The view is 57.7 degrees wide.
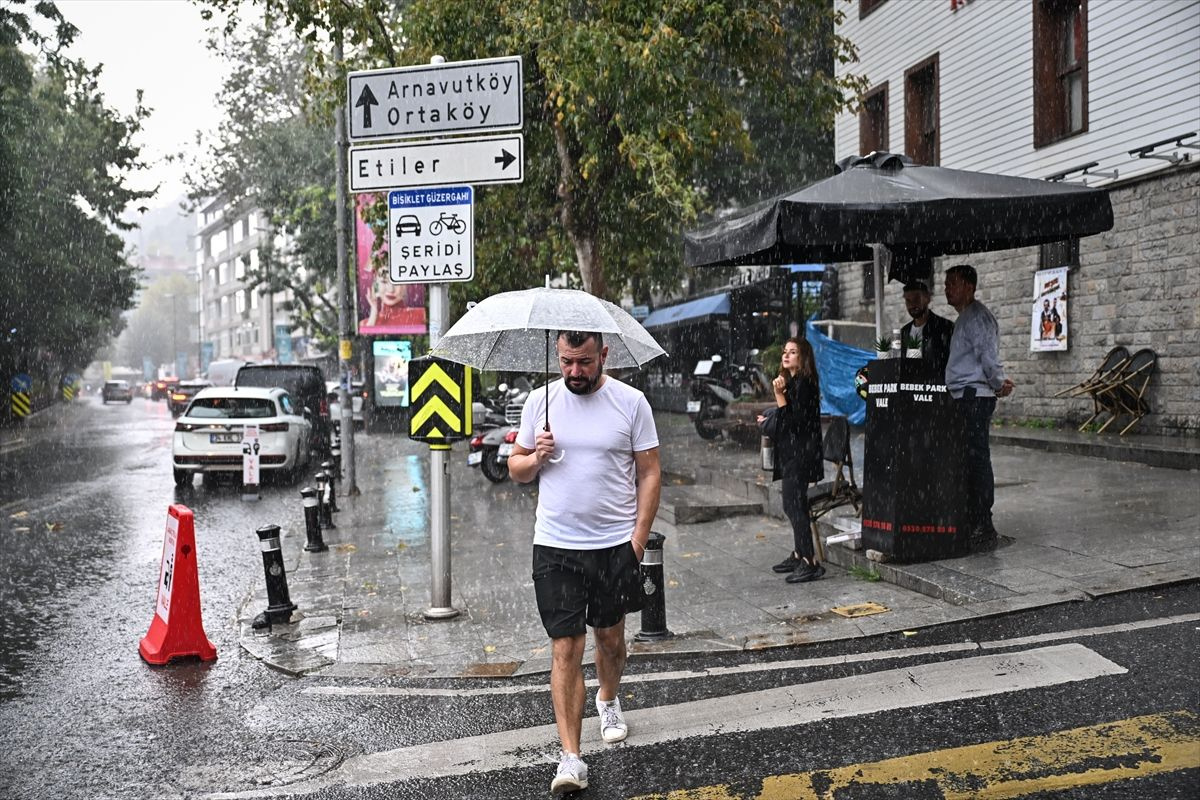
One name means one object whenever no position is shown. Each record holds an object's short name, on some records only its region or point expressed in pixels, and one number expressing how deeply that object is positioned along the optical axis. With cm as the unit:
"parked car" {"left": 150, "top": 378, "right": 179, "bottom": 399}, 7384
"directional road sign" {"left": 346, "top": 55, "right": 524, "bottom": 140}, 773
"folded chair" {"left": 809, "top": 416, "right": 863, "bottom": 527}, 825
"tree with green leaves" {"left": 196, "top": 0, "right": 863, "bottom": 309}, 1277
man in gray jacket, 779
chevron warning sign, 779
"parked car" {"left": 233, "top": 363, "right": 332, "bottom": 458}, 2292
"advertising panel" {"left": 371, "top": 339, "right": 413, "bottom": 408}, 3278
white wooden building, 1402
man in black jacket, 802
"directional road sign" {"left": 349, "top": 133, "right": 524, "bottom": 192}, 779
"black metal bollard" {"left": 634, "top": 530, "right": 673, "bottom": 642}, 670
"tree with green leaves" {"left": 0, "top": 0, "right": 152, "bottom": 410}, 3400
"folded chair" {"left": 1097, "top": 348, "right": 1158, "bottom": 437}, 1418
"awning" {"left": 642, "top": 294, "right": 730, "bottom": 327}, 2631
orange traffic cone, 688
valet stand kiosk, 773
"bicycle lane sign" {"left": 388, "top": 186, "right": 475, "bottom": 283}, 793
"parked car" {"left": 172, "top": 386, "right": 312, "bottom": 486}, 1677
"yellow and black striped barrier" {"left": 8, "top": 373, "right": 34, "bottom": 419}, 4019
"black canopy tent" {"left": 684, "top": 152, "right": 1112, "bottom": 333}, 746
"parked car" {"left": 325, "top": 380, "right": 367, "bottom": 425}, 2847
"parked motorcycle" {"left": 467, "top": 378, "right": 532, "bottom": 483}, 1599
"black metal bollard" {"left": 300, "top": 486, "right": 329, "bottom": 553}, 1063
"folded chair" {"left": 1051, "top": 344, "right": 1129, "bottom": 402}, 1453
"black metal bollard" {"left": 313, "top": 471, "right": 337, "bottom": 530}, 1240
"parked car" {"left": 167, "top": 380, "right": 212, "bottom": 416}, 4034
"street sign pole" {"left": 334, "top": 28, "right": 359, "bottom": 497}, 1592
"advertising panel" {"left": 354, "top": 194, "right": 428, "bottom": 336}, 2994
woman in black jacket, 812
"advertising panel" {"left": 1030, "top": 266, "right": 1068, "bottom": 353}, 1625
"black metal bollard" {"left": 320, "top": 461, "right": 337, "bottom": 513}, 1302
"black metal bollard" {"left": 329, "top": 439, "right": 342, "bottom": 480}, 1688
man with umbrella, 451
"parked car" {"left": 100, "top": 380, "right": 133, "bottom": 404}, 7494
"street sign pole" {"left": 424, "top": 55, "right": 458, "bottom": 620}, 776
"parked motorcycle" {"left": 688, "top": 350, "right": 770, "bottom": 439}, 1973
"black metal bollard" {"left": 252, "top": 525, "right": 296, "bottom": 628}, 767
